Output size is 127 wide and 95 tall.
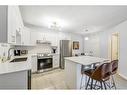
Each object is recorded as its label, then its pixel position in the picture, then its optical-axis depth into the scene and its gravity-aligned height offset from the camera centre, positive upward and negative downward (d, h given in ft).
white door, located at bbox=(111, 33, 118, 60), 12.61 -0.17
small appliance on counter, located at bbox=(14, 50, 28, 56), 10.27 -0.73
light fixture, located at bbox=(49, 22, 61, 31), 9.84 +2.99
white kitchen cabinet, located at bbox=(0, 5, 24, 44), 4.52 +1.56
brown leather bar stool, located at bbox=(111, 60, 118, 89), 5.82 -1.57
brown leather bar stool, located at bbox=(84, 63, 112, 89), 4.98 -1.83
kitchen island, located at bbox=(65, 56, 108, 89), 6.18 -2.40
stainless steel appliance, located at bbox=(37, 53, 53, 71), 11.35 -2.40
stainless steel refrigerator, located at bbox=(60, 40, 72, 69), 13.69 -0.50
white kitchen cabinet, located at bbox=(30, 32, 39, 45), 11.38 +1.69
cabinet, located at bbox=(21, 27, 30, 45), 9.85 +1.68
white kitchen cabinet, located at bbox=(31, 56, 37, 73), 10.84 -2.42
